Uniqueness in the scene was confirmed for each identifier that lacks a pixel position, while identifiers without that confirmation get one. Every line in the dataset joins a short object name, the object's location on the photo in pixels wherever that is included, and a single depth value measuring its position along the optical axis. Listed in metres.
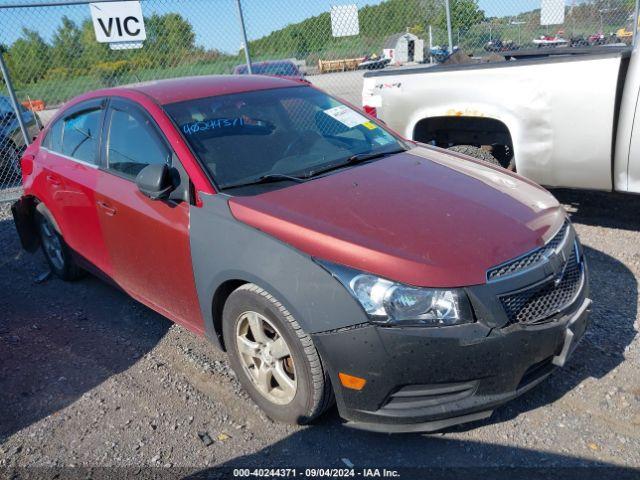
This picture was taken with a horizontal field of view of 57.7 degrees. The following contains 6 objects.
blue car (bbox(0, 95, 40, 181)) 9.15
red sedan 2.51
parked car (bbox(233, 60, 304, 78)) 10.89
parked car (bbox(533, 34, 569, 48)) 10.69
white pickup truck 4.55
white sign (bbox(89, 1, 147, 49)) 8.31
